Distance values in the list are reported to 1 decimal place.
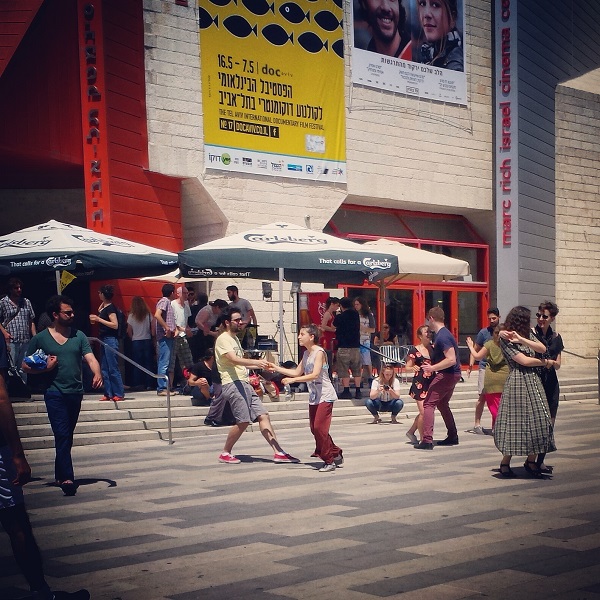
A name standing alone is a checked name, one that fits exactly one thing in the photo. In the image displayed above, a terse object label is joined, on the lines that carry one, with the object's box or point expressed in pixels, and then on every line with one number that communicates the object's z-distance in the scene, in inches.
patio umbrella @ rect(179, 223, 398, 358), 647.1
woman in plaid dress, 396.8
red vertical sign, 774.5
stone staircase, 551.5
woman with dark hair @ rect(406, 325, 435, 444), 514.6
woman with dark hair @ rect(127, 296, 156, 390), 705.0
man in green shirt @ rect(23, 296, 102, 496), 383.9
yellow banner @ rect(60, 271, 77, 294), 592.1
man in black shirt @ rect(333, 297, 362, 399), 719.7
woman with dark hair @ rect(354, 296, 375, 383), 774.5
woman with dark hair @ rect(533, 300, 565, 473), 443.8
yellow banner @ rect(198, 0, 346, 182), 871.1
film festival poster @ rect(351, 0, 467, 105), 987.9
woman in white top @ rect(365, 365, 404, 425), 632.4
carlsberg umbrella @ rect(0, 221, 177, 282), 596.4
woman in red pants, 431.8
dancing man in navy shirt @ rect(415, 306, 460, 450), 503.2
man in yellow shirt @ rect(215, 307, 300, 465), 454.6
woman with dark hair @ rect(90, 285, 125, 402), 624.7
